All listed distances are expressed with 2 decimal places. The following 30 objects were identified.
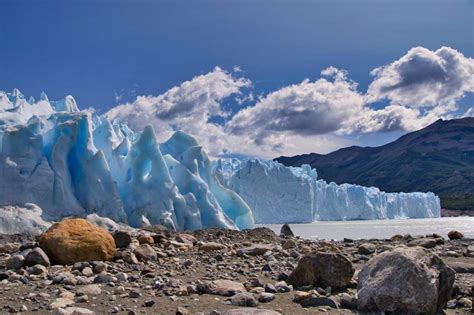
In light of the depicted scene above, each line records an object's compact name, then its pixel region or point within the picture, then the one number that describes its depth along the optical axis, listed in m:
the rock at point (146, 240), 8.53
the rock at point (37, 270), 5.62
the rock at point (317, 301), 4.68
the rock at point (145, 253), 6.88
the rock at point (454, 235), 13.25
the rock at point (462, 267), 6.67
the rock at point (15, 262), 6.05
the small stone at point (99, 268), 5.80
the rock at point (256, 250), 8.21
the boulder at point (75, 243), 6.48
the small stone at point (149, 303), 4.39
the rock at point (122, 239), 7.73
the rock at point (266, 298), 4.77
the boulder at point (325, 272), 5.42
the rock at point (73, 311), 3.83
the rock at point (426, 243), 10.25
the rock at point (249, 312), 3.91
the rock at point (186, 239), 9.76
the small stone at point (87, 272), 5.62
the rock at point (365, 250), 9.02
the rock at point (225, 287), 4.94
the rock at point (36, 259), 6.13
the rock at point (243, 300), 4.55
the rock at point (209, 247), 8.51
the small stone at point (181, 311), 4.12
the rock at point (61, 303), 4.19
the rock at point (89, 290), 4.66
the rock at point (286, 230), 17.62
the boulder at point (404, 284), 4.27
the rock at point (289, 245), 9.84
